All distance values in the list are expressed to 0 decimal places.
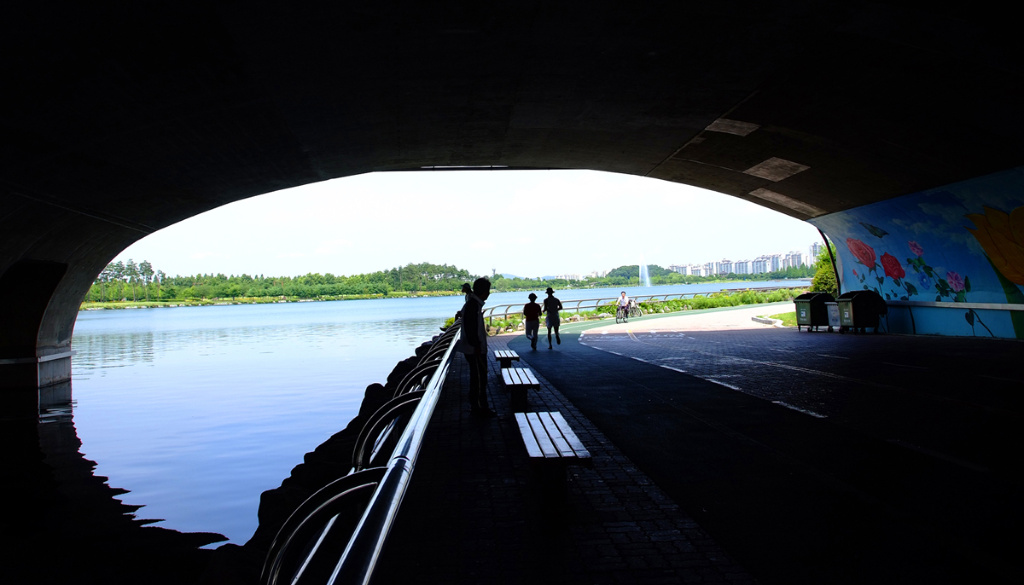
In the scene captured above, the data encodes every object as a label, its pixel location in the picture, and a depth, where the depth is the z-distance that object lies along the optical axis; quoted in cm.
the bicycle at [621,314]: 3434
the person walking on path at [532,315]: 2028
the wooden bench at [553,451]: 488
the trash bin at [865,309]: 2127
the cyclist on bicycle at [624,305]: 3403
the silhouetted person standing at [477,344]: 883
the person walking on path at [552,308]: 2005
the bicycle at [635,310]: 3929
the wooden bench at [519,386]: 926
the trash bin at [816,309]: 2302
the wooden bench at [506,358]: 1359
